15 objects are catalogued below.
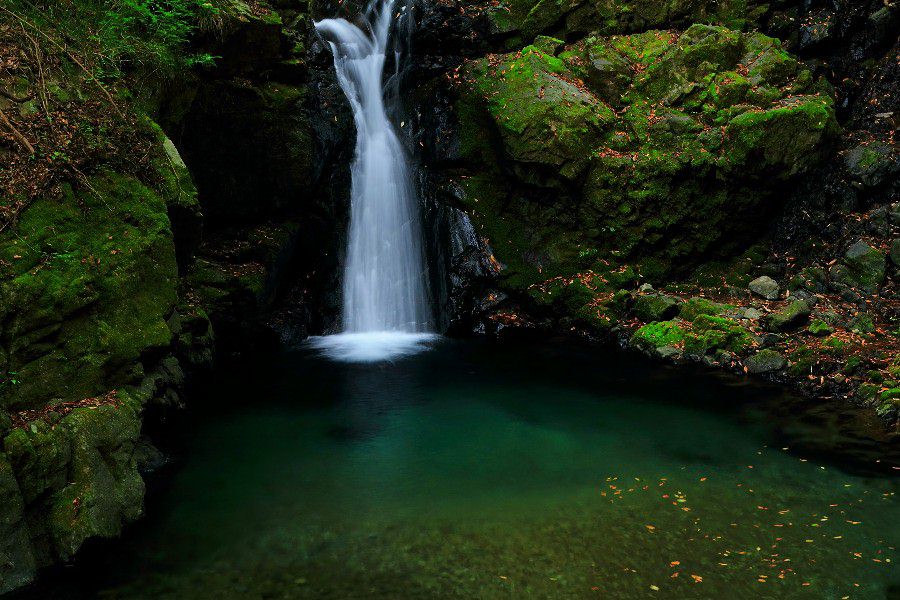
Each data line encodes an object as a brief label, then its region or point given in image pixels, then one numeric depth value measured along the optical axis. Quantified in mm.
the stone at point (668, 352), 10992
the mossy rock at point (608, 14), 14164
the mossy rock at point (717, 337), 10383
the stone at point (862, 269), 10648
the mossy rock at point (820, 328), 9781
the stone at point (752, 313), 10826
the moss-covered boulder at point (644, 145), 12555
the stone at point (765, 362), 9625
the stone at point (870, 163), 11516
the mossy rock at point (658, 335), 11203
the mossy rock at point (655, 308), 11844
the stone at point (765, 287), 11898
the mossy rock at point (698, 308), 11211
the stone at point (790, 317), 10217
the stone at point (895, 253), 10617
